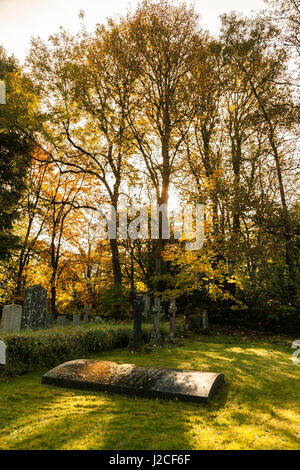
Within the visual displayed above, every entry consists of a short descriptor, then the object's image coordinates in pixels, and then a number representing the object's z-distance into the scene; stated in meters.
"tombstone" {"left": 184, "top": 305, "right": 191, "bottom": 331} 12.63
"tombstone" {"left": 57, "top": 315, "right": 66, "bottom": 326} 12.78
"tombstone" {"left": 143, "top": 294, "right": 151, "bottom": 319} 12.83
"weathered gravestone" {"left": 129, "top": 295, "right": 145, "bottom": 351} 8.61
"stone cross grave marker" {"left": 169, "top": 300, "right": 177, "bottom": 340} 10.30
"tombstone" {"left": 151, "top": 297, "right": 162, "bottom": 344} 9.70
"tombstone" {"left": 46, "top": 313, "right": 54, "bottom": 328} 12.54
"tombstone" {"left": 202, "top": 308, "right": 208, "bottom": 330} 12.83
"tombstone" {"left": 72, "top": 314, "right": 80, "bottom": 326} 13.20
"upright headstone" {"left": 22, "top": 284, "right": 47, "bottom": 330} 9.96
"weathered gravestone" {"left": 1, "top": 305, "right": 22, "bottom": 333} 9.62
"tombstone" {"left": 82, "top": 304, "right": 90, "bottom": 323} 14.18
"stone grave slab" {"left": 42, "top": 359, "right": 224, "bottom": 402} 4.86
